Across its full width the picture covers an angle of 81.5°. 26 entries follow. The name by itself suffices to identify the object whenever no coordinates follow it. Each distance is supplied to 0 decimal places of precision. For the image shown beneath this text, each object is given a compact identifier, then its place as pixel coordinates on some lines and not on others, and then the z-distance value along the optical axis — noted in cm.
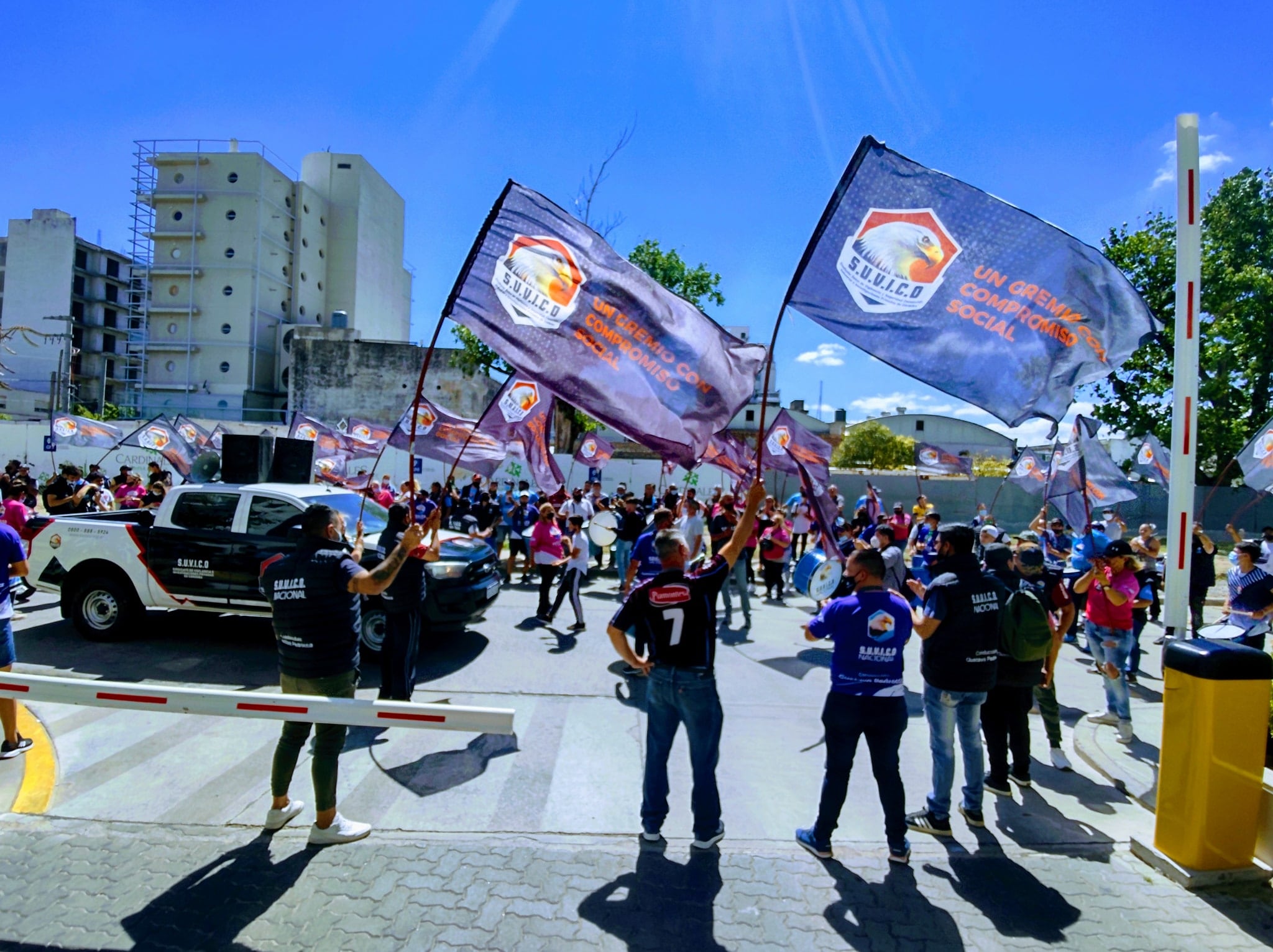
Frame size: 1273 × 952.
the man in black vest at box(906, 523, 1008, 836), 452
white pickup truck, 812
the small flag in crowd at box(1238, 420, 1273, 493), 1065
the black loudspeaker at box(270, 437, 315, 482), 985
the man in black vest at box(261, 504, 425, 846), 416
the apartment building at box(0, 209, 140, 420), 5197
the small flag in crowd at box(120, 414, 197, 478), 1614
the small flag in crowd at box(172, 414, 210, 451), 1748
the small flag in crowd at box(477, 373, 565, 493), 1153
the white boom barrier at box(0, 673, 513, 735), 383
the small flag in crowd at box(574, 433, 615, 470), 1814
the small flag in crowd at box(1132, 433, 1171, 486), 1633
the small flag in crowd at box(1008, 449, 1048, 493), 1612
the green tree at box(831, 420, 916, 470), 5322
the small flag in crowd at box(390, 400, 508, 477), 1302
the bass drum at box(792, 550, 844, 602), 635
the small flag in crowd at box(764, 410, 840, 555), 1159
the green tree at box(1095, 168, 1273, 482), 2891
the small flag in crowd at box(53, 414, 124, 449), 1756
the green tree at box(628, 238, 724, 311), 3044
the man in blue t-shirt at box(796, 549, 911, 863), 404
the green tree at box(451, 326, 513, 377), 3058
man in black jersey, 411
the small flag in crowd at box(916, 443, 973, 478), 1998
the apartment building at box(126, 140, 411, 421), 4591
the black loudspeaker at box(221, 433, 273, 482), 929
